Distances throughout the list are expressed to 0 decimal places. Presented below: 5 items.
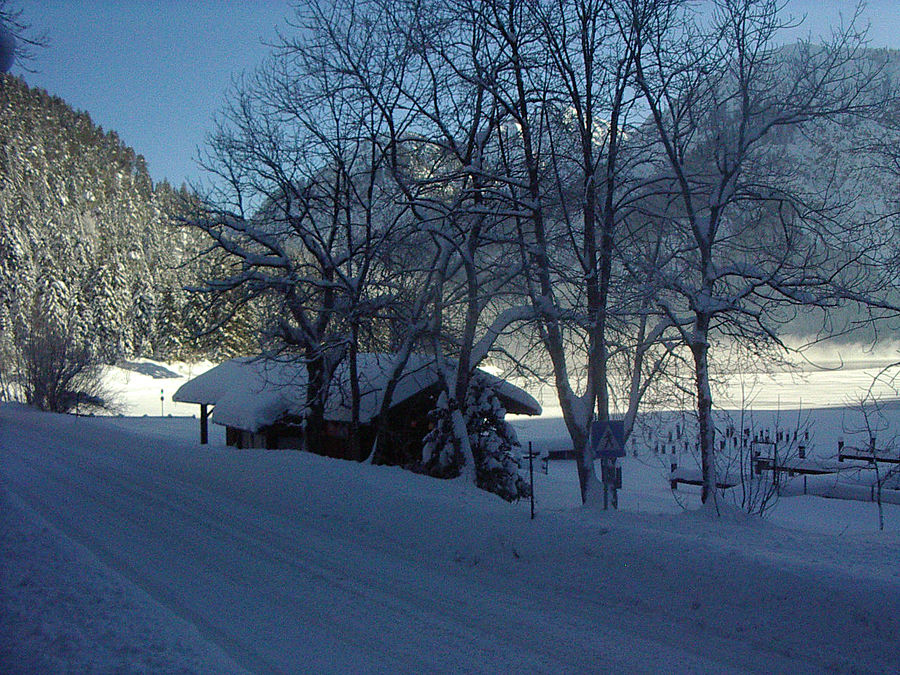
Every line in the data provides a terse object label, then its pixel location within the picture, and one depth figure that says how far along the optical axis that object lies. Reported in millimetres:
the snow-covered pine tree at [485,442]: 15477
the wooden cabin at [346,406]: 18781
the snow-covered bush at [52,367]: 38938
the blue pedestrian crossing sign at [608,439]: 9984
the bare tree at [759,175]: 11023
